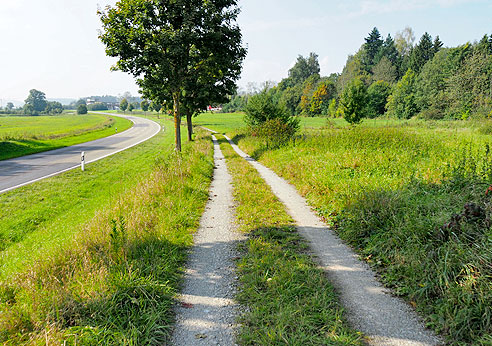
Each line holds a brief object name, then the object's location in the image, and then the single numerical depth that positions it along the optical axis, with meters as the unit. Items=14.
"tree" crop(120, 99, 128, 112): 156.00
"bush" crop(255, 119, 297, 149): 19.08
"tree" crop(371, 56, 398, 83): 86.00
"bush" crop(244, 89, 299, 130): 26.17
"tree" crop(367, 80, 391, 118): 72.71
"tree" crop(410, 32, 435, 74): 79.25
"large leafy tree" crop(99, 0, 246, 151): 14.65
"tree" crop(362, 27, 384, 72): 113.79
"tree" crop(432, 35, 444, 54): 84.06
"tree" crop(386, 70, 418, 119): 61.76
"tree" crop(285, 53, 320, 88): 130.25
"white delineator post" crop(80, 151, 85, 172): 16.50
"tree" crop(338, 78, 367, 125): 41.44
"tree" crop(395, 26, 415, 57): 95.95
